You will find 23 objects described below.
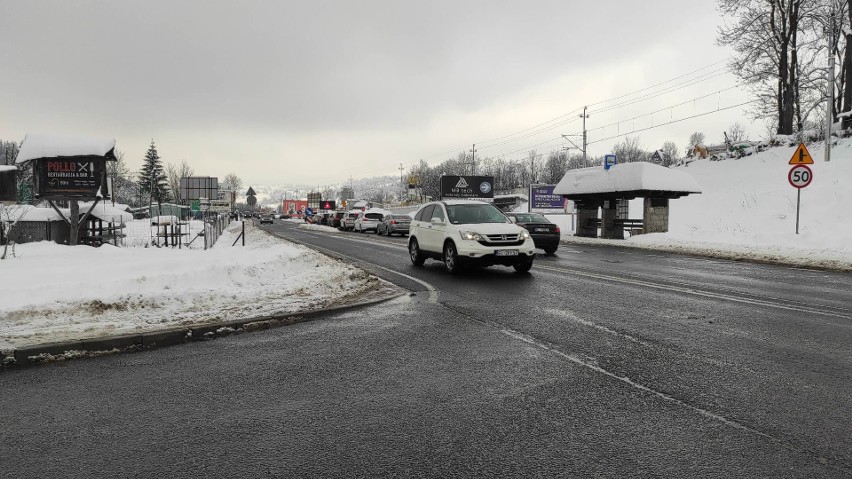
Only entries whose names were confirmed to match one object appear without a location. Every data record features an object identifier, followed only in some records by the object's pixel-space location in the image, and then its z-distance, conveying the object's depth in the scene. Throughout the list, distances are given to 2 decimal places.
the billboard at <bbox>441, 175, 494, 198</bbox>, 43.88
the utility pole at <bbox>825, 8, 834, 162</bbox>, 26.38
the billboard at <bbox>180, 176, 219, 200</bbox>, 47.34
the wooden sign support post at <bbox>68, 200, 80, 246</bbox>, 22.33
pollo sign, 21.73
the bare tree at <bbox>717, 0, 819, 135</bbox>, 35.25
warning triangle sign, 17.47
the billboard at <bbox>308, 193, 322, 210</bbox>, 157.69
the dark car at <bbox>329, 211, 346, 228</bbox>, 50.97
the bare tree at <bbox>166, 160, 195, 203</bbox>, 97.50
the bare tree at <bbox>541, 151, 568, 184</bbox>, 125.88
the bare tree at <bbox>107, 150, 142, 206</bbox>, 79.89
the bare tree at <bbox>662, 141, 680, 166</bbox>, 144.50
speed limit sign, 17.30
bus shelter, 24.44
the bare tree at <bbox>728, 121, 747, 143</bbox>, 114.00
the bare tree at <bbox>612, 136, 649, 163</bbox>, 128.75
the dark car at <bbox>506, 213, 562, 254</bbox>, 18.39
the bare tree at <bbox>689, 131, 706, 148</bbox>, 141.50
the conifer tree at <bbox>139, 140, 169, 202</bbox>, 100.69
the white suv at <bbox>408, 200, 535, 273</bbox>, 11.54
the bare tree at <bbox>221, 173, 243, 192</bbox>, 182.85
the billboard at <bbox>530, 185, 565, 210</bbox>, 33.28
